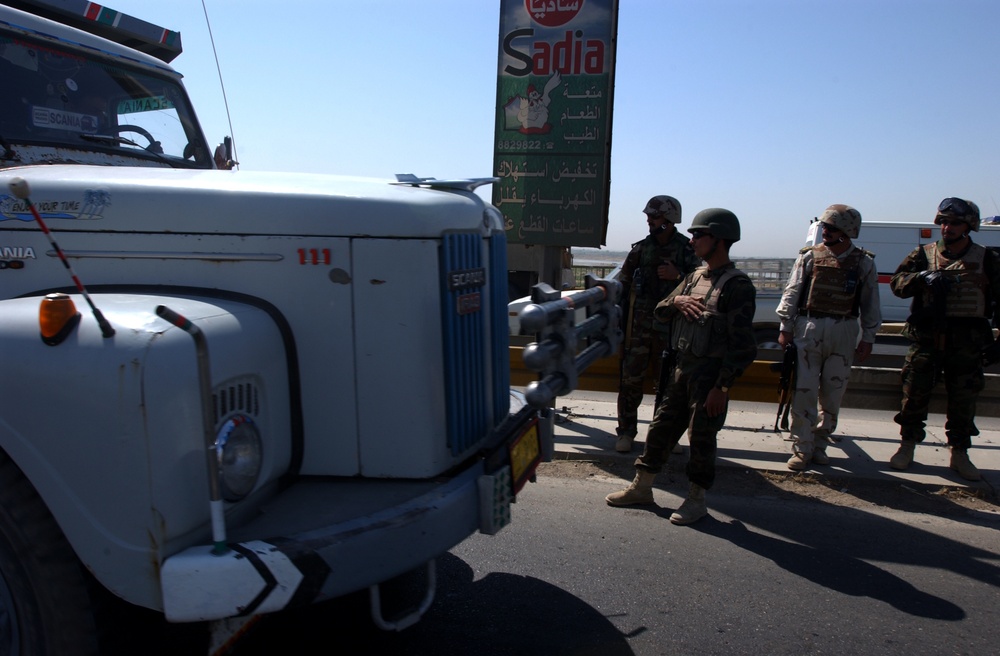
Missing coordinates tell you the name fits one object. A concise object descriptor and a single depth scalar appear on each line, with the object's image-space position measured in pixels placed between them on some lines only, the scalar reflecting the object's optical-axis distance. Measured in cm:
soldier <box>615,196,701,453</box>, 555
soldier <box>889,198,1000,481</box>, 517
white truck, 203
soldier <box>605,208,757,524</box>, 412
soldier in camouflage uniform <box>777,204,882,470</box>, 523
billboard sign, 657
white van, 1220
